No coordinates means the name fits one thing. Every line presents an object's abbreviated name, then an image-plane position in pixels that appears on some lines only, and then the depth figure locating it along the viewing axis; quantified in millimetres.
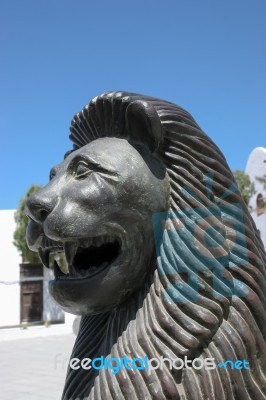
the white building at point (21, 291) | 15297
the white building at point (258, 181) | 15825
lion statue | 1340
